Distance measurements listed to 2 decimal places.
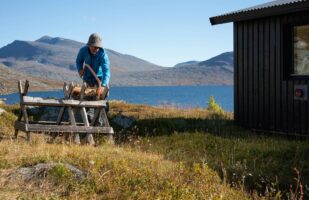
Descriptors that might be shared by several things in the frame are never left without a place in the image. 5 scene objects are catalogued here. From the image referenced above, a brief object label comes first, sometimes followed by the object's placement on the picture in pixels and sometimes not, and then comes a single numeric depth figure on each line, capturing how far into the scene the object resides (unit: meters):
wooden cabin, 14.12
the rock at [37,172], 7.27
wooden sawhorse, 11.25
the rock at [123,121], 16.16
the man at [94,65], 11.84
